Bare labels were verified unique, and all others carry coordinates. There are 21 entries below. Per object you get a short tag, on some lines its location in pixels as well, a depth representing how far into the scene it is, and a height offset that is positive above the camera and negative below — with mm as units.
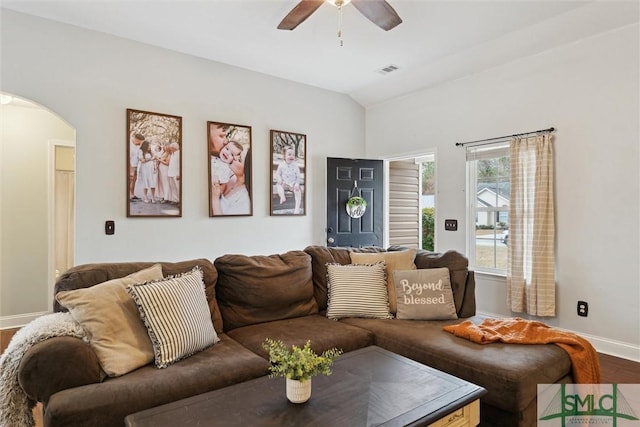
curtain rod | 3593 +795
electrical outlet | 3367 -854
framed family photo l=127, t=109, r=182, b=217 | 3600 +465
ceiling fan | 2477 +1376
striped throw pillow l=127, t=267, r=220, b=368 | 1857 -547
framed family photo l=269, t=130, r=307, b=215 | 4555 +491
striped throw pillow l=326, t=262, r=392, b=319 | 2693 -575
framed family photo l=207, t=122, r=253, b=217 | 4078 +476
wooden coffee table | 1324 -728
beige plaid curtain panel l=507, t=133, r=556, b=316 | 3527 -158
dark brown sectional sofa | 1552 -741
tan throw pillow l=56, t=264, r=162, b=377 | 1749 -549
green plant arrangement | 1391 -567
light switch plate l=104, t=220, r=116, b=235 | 3469 -143
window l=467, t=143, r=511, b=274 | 4059 +87
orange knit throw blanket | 2020 -705
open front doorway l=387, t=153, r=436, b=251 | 5609 +194
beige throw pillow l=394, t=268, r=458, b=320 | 2623 -582
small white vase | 1417 -673
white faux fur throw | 1581 -712
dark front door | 4957 +174
